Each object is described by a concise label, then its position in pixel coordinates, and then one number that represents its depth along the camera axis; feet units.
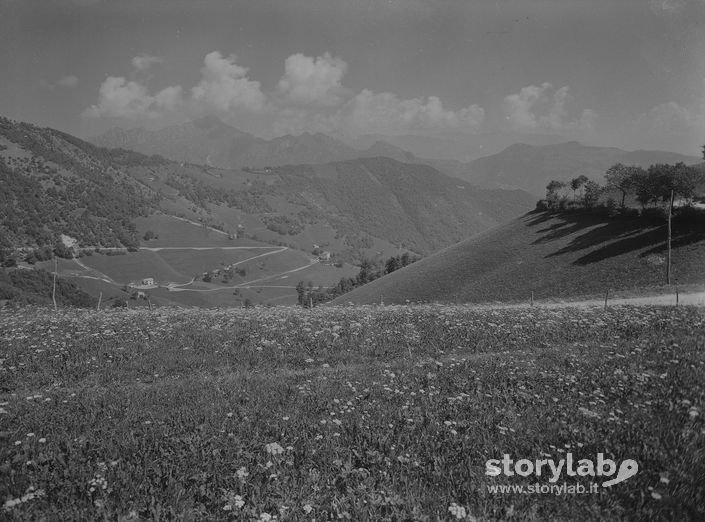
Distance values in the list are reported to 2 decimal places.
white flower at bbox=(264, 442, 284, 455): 18.99
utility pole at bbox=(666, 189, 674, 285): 139.74
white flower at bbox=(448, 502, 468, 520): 14.02
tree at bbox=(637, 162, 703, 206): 185.47
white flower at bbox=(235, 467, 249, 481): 16.80
